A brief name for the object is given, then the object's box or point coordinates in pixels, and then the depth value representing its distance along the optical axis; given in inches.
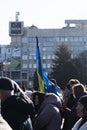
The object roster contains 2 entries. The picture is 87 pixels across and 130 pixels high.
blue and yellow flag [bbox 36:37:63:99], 418.8
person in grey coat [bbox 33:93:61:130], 271.0
